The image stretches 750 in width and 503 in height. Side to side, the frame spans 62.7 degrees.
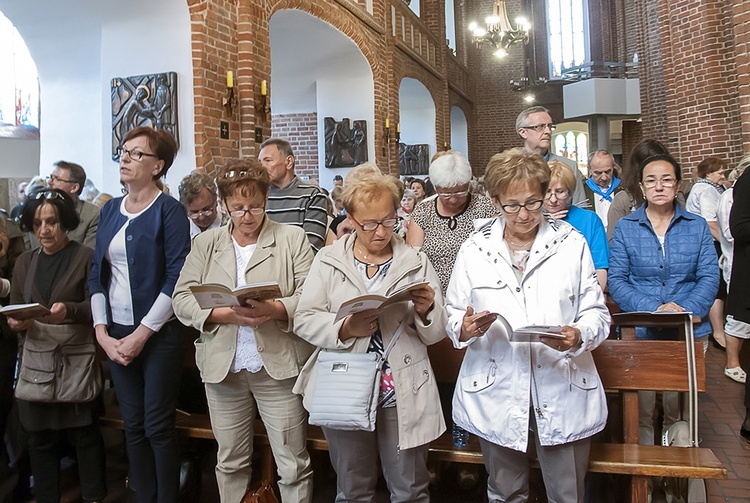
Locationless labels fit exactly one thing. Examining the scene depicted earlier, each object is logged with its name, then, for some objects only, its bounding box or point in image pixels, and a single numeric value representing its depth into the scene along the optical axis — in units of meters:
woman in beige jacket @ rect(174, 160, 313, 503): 2.46
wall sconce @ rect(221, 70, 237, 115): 5.87
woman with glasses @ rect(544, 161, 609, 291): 3.12
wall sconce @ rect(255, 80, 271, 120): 6.33
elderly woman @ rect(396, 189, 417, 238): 6.48
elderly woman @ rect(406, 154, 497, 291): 2.98
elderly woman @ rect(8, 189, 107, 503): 2.76
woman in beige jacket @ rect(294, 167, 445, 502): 2.20
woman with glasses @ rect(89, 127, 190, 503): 2.63
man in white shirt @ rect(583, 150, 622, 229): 4.97
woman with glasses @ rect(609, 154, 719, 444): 2.94
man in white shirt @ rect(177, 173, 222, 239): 3.62
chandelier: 12.98
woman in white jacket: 2.07
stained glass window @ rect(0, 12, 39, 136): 11.41
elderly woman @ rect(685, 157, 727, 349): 5.25
